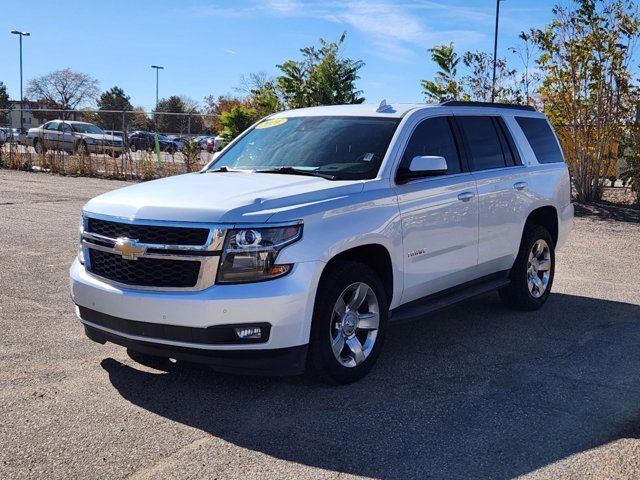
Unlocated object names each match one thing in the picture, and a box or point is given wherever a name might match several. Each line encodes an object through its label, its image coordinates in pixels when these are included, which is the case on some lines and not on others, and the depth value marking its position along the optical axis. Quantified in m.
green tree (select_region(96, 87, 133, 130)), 95.25
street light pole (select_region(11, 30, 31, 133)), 29.55
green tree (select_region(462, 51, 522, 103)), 16.72
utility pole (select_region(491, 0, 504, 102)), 16.98
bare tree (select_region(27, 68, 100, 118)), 91.44
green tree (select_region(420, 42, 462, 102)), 17.41
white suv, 4.25
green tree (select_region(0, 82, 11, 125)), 100.27
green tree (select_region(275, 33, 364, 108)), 18.42
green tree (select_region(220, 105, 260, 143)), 19.64
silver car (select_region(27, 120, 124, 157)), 23.28
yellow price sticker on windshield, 6.29
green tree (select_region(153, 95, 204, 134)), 21.98
